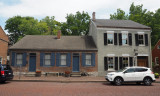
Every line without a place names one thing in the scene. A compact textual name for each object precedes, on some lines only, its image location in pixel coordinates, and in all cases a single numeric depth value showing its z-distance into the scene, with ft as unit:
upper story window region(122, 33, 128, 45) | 69.70
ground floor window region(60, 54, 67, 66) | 67.00
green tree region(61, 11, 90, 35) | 123.65
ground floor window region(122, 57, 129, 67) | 67.87
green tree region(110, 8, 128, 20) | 123.11
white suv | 43.32
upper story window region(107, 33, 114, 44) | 68.95
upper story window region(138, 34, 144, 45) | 70.28
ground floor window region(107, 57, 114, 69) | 67.51
